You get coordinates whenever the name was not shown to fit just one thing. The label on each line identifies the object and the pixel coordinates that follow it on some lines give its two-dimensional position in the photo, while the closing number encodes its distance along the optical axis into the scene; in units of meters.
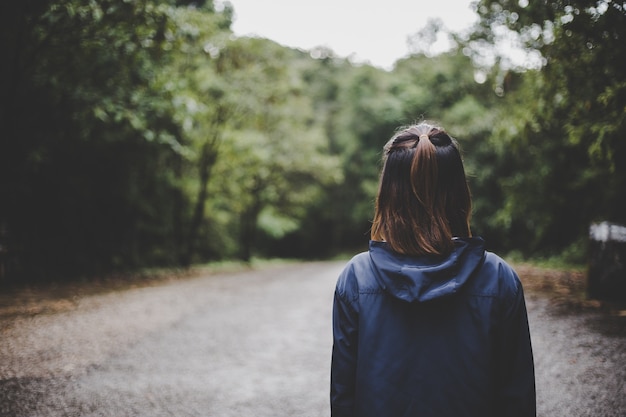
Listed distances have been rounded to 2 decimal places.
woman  1.49
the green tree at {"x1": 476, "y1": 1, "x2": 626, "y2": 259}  4.88
